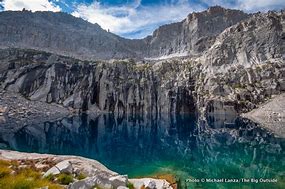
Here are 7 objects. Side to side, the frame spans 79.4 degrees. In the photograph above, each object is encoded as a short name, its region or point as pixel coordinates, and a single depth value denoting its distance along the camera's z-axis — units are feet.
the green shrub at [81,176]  32.61
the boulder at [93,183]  25.72
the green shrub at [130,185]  31.48
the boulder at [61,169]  31.24
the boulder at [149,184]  33.82
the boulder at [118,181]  29.47
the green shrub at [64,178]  29.62
